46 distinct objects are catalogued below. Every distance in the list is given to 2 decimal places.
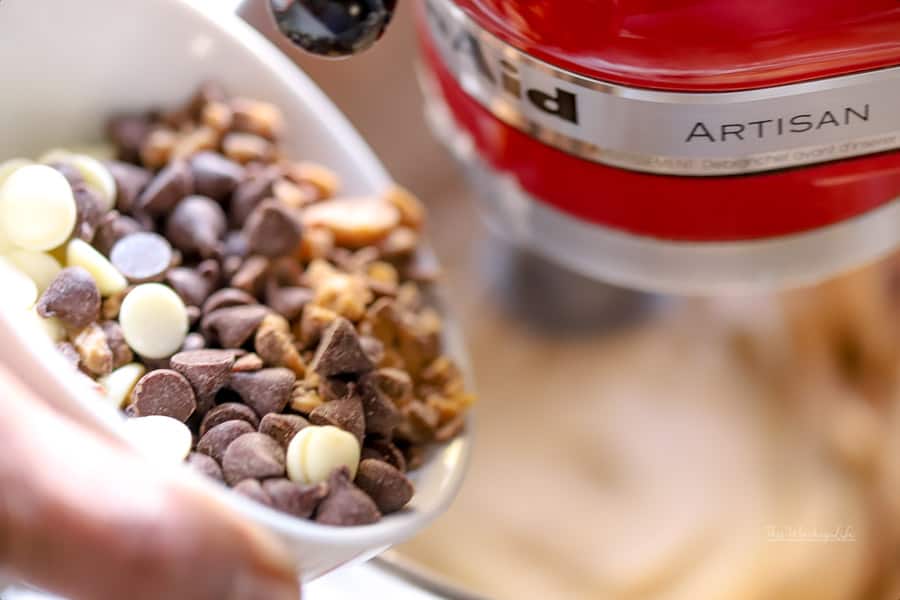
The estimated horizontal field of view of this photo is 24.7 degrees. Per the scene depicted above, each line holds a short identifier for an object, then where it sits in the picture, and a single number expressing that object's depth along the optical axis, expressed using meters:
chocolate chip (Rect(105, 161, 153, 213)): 0.36
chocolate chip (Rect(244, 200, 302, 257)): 0.37
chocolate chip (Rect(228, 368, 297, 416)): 0.34
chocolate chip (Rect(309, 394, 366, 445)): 0.34
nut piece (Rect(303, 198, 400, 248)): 0.39
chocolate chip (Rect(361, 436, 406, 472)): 0.35
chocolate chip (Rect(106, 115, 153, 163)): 0.38
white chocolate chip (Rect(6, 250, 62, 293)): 0.34
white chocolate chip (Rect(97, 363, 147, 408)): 0.33
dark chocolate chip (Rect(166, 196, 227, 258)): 0.36
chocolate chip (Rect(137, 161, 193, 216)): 0.37
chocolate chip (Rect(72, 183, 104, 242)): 0.35
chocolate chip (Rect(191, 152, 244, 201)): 0.37
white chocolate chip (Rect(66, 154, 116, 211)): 0.36
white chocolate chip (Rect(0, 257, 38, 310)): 0.33
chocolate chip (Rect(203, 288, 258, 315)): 0.36
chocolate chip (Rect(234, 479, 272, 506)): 0.32
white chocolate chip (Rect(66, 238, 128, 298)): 0.34
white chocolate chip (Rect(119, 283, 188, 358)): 0.34
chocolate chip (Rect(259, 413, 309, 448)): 0.34
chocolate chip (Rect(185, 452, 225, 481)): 0.33
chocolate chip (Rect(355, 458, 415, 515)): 0.34
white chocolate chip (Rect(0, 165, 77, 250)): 0.34
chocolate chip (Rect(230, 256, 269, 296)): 0.36
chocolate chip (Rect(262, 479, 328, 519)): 0.33
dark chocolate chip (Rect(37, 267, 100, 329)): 0.34
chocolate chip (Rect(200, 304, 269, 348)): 0.35
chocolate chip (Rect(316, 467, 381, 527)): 0.33
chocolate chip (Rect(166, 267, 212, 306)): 0.35
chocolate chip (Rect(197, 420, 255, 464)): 0.33
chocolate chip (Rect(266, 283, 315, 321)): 0.36
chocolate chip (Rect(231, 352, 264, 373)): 0.34
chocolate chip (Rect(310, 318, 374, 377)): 0.35
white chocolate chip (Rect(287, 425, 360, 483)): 0.33
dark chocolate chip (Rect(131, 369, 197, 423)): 0.33
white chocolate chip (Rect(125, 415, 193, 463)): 0.32
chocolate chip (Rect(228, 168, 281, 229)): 0.37
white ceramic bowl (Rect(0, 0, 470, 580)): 0.34
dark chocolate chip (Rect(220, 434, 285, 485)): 0.33
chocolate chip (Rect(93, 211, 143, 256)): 0.35
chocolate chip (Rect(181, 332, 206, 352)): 0.35
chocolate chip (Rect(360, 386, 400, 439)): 0.35
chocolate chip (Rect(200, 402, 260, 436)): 0.34
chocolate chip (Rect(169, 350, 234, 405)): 0.34
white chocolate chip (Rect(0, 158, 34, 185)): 0.35
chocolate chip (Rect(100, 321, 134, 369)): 0.34
